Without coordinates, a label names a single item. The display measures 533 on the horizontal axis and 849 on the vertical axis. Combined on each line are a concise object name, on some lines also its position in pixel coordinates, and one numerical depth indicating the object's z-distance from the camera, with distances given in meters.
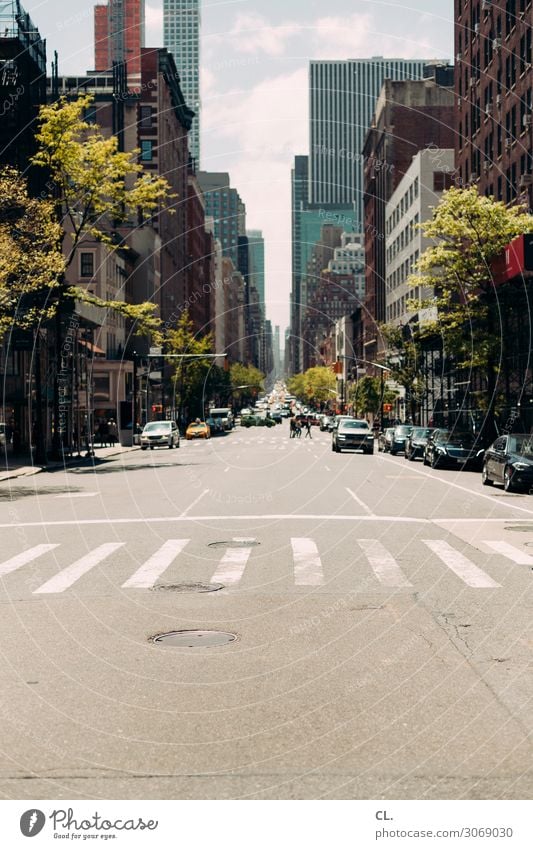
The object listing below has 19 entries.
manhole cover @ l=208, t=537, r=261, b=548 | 16.14
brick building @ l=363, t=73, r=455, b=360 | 119.75
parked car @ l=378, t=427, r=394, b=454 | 59.82
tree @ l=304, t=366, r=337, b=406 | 194.75
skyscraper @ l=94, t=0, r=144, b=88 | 122.62
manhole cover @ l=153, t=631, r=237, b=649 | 9.11
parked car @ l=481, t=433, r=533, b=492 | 28.78
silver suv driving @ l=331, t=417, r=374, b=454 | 55.84
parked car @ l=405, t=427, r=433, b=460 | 49.56
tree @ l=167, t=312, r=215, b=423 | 104.25
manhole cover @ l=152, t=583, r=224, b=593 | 11.93
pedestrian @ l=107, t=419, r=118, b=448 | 69.62
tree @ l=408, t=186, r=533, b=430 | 46.69
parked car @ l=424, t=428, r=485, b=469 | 41.38
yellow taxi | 89.75
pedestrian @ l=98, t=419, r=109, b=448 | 68.88
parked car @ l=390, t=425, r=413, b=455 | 57.18
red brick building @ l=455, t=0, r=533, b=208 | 57.72
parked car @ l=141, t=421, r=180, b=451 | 64.50
